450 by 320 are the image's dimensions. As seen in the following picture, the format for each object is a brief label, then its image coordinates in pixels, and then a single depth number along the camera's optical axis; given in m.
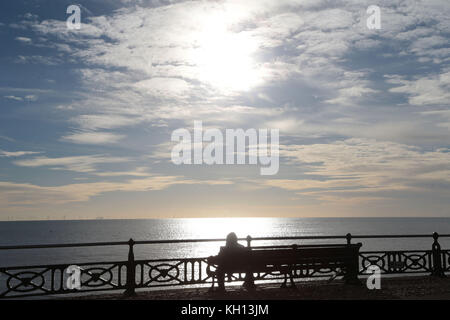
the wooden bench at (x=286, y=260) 10.85
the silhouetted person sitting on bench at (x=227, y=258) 10.82
